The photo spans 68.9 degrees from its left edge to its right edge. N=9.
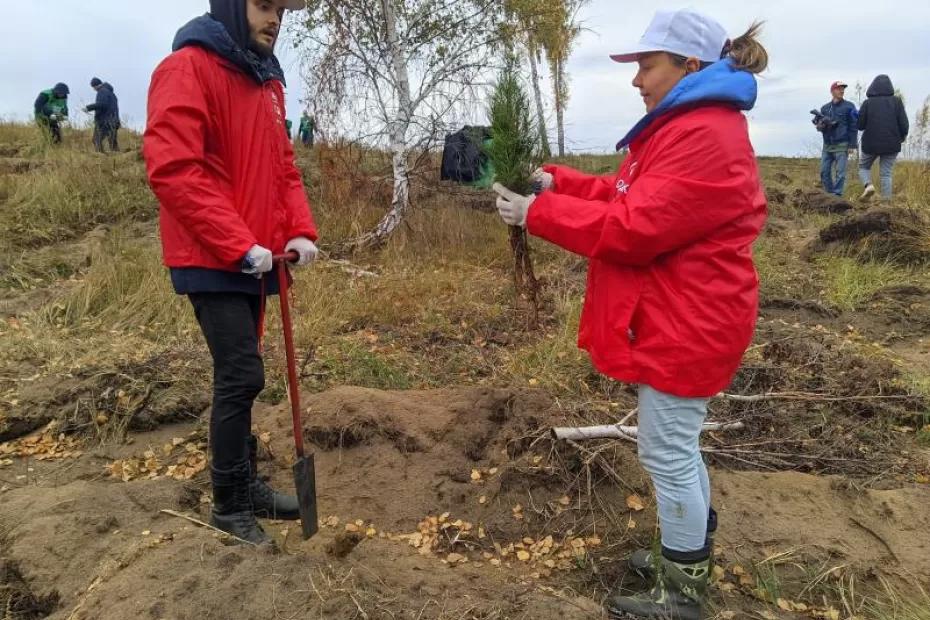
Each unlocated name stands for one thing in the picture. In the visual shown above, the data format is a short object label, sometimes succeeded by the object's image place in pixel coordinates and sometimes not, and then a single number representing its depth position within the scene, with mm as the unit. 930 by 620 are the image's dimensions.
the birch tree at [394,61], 8789
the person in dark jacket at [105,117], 13578
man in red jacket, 2297
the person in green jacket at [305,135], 13761
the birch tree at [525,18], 9047
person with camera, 11633
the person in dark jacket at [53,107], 13320
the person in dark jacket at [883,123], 10656
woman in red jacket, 1955
